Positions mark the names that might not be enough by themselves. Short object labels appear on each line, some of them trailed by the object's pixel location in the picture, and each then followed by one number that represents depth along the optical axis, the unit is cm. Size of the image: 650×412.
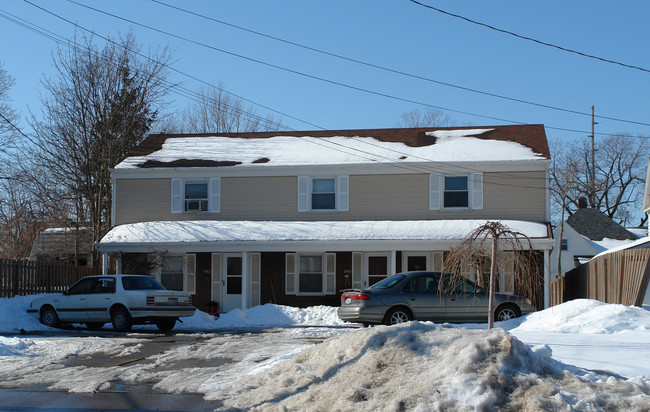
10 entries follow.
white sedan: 1866
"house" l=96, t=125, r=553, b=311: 2491
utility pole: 5938
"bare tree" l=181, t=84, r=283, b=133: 4995
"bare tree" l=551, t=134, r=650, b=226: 5847
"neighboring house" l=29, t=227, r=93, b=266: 3797
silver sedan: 1752
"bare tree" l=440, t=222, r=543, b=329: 1304
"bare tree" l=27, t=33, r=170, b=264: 3450
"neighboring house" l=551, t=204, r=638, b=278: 4641
